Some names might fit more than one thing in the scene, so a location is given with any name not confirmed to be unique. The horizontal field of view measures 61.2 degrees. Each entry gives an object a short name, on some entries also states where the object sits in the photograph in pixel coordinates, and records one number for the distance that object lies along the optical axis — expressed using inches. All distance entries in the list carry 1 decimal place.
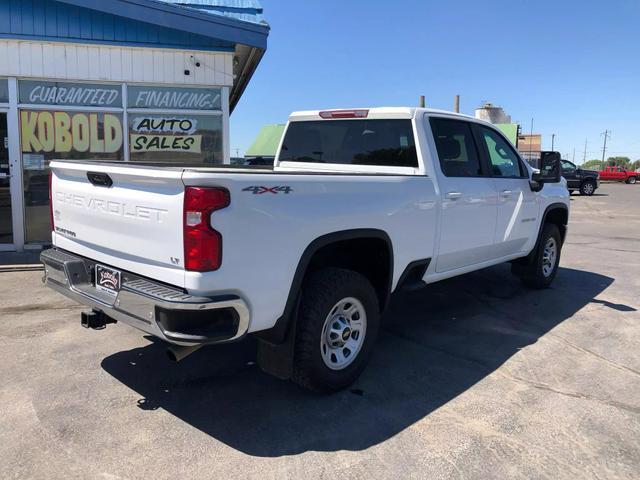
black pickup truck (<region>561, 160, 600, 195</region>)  1122.0
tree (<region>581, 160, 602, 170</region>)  4360.7
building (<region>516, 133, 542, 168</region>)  1833.2
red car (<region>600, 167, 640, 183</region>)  1704.0
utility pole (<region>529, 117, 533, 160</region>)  1819.6
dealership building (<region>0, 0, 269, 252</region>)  322.0
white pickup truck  115.1
